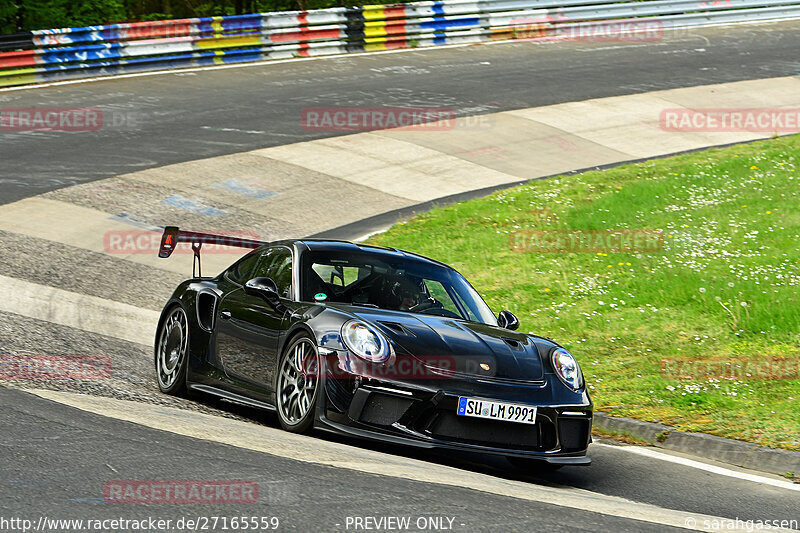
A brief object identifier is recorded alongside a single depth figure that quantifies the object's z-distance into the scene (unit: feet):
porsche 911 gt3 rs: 41.78
